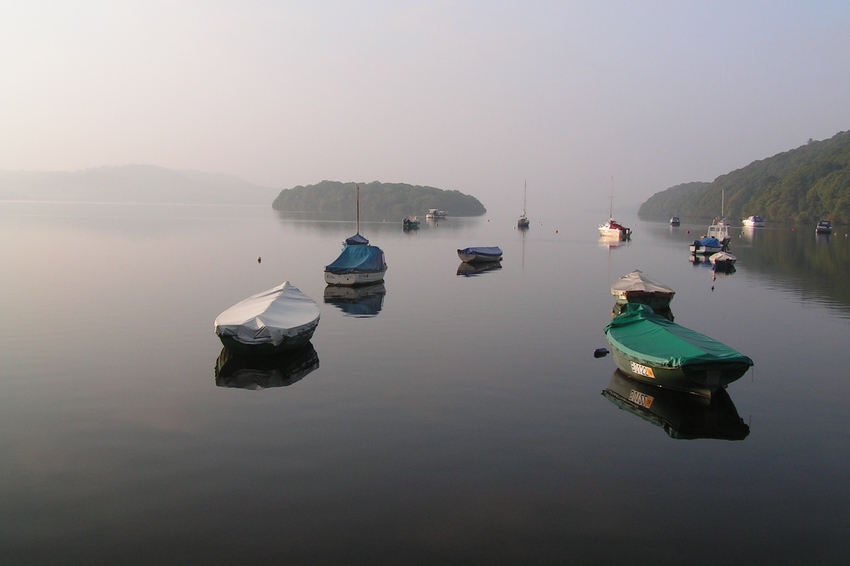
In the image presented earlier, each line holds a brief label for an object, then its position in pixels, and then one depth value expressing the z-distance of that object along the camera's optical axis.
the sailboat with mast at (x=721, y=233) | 103.00
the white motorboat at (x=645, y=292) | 41.81
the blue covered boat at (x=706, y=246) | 90.94
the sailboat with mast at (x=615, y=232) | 135.75
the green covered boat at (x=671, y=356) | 22.58
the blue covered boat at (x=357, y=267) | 53.57
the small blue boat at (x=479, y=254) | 77.06
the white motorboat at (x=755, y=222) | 180.62
